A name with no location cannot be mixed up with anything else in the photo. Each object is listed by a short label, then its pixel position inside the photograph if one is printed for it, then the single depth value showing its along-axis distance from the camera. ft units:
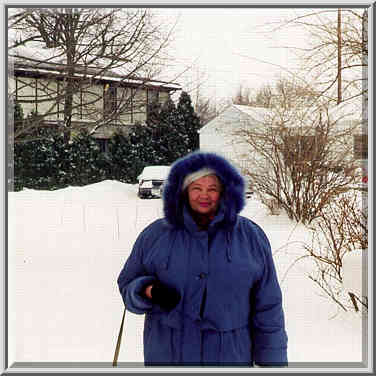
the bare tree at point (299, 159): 18.51
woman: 5.26
